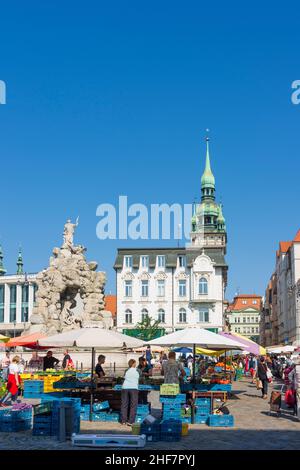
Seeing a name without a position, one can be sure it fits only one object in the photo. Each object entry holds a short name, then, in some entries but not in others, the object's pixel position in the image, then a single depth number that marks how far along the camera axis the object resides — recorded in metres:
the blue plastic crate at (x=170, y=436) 12.73
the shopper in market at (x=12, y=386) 18.62
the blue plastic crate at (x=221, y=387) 20.50
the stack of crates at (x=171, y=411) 14.10
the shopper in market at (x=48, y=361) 27.85
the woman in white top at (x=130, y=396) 15.34
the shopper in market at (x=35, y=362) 35.61
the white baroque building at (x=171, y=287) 83.12
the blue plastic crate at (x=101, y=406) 16.31
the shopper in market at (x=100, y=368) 19.39
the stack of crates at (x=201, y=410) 15.77
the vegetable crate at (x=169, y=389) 17.55
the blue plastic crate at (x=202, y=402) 17.03
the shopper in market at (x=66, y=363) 29.42
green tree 77.69
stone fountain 43.56
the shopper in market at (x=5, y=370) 22.35
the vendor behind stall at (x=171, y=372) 18.23
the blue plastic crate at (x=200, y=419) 15.76
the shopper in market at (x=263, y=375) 23.89
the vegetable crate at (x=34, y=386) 21.68
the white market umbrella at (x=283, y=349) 40.18
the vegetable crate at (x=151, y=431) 12.78
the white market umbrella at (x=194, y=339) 18.06
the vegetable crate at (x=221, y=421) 15.09
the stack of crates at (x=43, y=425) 13.20
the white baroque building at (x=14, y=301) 122.81
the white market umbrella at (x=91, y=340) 15.99
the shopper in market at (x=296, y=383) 17.16
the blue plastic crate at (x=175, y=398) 17.14
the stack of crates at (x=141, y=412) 15.84
